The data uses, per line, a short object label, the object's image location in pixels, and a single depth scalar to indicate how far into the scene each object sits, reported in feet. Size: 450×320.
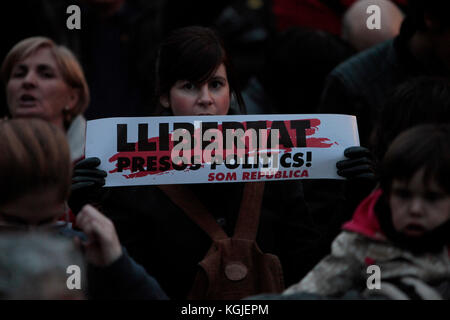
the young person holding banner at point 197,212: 20.04
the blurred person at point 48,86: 26.53
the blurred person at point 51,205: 14.93
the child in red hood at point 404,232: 14.82
